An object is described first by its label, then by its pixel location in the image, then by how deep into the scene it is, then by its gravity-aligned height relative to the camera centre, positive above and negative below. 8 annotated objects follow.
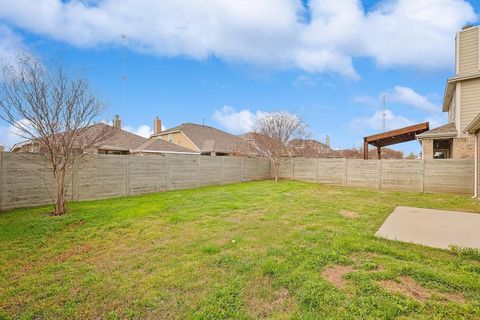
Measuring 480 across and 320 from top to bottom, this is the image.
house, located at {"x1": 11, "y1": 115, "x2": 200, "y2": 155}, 19.28 +1.12
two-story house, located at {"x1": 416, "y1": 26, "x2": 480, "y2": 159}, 11.83 +3.45
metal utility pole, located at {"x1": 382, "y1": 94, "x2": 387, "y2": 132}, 21.42 +3.94
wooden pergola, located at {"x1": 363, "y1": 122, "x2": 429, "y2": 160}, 14.36 +1.57
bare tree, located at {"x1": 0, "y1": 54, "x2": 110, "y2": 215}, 6.90 +1.50
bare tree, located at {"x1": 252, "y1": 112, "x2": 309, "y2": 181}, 18.66 +2.14
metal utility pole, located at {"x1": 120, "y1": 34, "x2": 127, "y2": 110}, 10.70 +3.91
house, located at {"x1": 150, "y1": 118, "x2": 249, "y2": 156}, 25.98 +2.33
